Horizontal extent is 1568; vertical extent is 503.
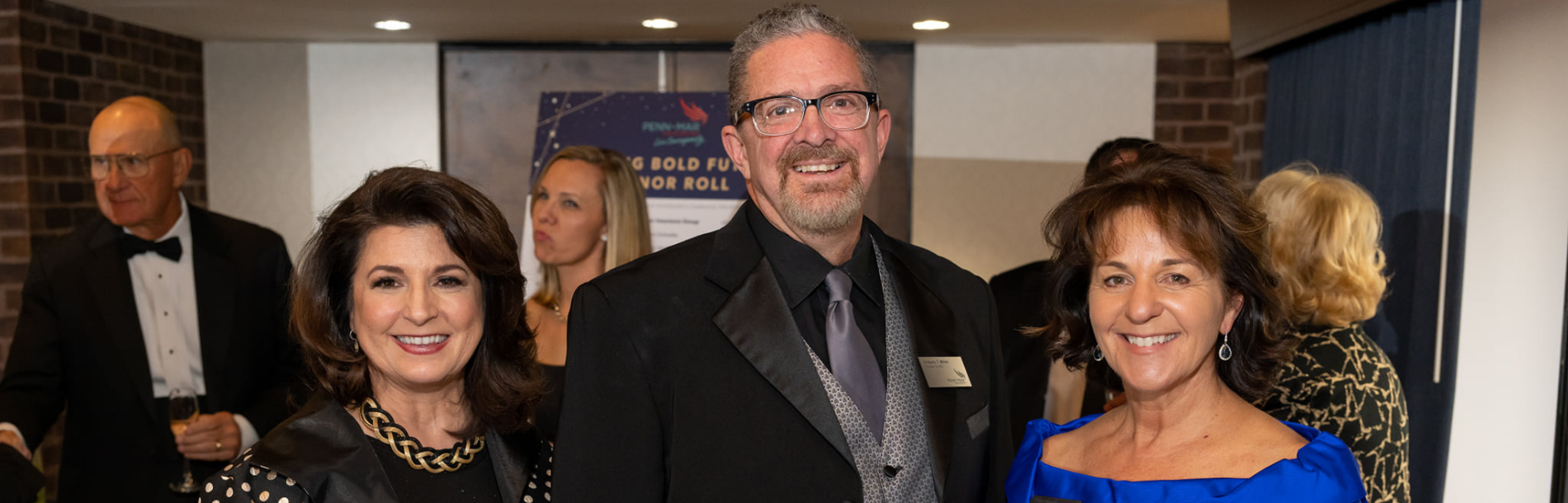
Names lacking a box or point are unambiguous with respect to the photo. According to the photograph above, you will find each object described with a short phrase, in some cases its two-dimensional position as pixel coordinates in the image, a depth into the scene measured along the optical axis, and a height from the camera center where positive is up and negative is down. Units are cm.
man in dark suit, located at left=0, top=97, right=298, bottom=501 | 319 -45
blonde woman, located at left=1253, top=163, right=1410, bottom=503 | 244 -32
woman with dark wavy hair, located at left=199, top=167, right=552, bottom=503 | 180 -29
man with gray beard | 164 -27
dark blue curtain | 353 +9
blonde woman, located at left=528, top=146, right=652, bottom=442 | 341 -15
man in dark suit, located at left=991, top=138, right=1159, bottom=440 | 365 -62
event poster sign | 573 +17
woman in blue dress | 167 -26
